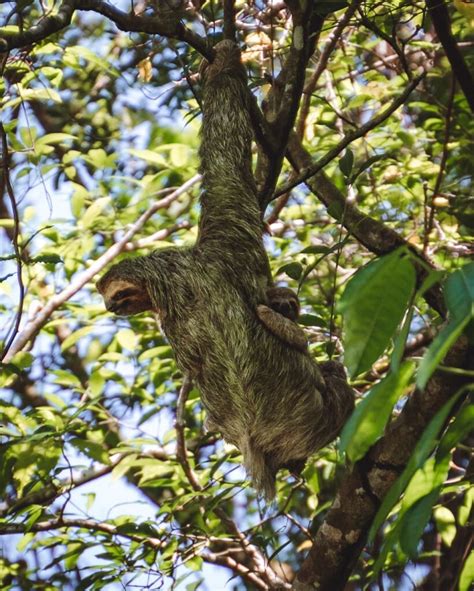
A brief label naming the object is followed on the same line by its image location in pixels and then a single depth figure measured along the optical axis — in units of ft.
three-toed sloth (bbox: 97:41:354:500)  33.12
